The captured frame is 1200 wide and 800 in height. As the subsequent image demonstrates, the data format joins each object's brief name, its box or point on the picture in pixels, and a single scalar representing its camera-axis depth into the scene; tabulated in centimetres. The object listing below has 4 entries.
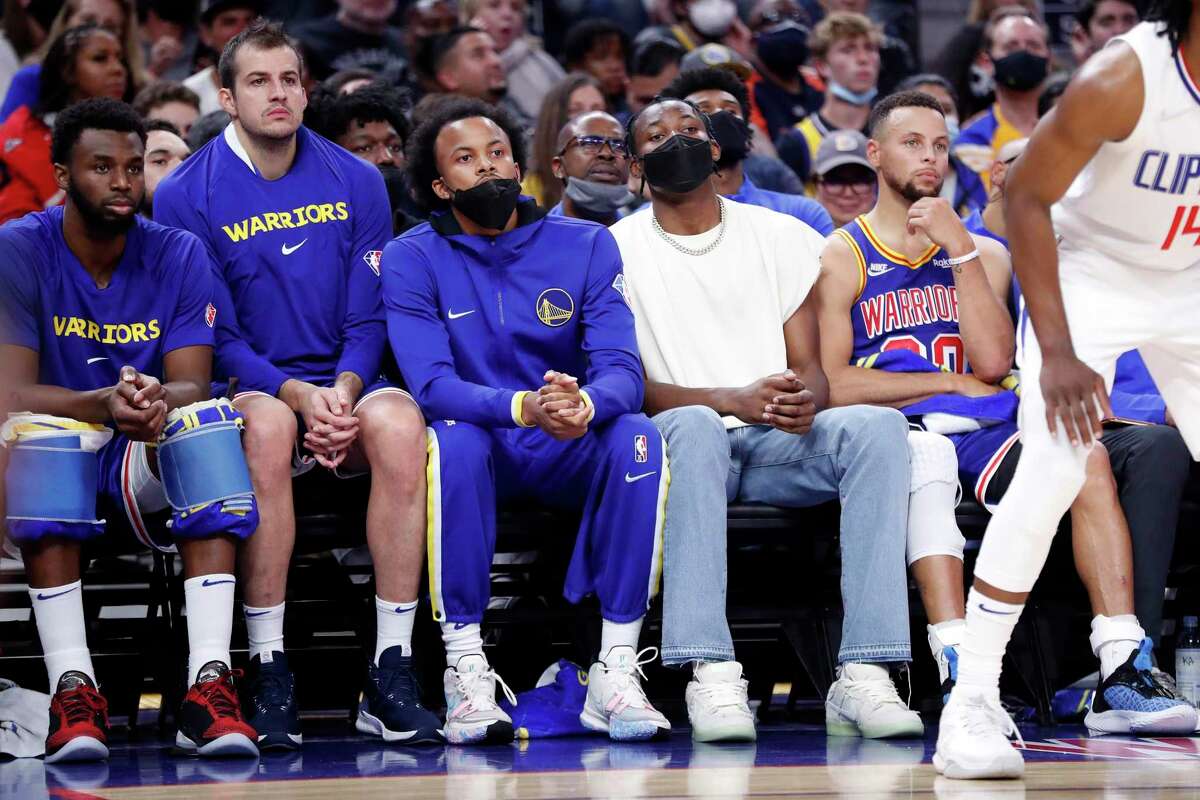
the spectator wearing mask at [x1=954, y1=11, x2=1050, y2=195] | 1498
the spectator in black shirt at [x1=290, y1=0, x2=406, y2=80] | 1598
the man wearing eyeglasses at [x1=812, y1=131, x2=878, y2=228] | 1305
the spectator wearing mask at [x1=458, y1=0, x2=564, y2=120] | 1662
